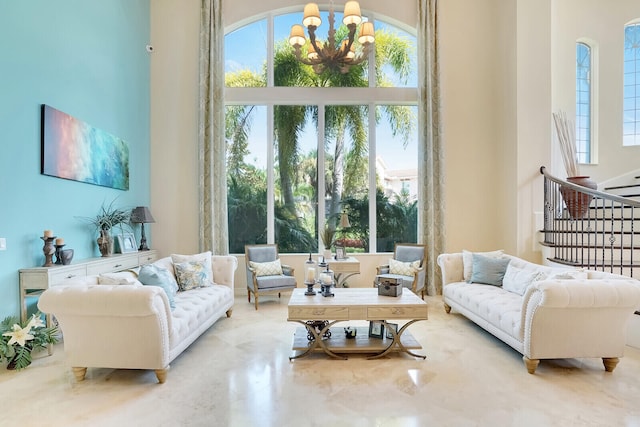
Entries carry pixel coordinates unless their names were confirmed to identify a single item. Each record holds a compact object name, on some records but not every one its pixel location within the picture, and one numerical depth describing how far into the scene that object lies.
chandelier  3.87
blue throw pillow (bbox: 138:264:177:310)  3.59
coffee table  3.35
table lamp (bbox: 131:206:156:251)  5.39
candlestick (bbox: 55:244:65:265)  3.85
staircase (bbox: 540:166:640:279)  4.57
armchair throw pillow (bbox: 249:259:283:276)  5.49
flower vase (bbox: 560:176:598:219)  5.15
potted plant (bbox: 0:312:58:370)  3.14
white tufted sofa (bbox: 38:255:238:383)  2.83
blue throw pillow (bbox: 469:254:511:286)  4.57
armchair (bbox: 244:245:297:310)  5.33
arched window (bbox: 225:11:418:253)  6.46
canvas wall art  3.91
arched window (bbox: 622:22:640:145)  6.62
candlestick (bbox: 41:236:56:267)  3.69
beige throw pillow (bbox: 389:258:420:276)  5.54
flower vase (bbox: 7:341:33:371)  3.18
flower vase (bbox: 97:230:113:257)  4.66
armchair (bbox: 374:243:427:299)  5.43
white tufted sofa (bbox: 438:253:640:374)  2.92
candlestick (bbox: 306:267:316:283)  3.75
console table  3.51
